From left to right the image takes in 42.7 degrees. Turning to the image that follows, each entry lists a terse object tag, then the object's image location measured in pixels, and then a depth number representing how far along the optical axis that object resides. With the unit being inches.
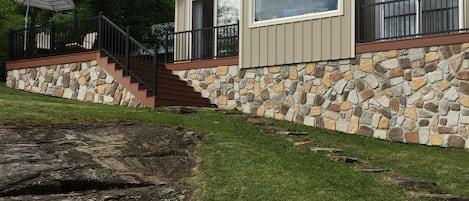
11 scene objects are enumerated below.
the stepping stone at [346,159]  318.0
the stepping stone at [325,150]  337.7
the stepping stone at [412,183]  270.5
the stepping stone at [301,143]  360.2
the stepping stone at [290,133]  402.5
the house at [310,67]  420.5
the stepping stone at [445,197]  250.8
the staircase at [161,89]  493.0
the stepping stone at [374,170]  296.4
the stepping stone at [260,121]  445.4
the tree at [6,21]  737.3
